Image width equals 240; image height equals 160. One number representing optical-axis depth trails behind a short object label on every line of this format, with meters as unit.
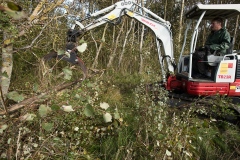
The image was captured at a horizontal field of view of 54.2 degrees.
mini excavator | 5.06
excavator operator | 5.11
